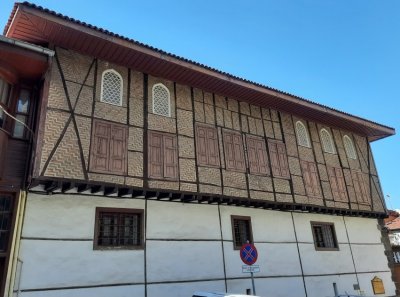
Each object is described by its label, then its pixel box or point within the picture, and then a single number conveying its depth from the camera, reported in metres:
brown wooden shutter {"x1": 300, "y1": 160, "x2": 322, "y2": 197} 14.78
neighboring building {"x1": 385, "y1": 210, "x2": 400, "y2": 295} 16.92
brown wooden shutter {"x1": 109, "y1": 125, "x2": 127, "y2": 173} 10.22
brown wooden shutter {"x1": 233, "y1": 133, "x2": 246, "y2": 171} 13.01
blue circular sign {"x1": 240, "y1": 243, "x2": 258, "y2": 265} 9.40
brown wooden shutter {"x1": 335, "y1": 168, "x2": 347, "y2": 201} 15.96
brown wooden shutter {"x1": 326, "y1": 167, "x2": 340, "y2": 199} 15.69
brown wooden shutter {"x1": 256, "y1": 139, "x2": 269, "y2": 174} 13.64
